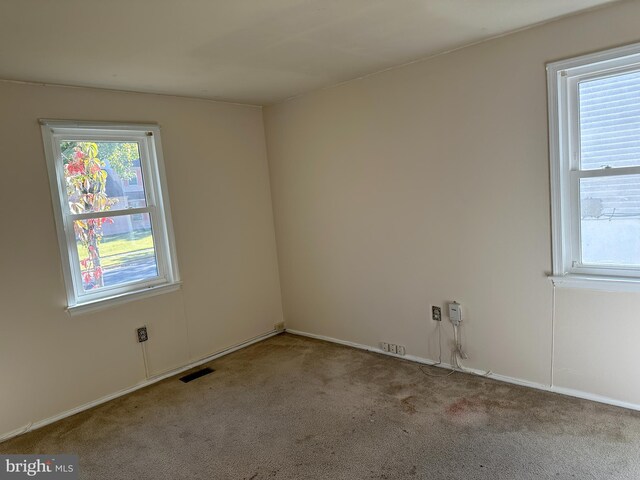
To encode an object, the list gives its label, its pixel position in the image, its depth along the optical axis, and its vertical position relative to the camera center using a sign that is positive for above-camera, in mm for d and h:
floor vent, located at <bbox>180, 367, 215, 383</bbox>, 3394 -1389
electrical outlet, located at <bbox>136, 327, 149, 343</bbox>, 3340 -990
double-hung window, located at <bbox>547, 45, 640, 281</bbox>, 2357 +26
